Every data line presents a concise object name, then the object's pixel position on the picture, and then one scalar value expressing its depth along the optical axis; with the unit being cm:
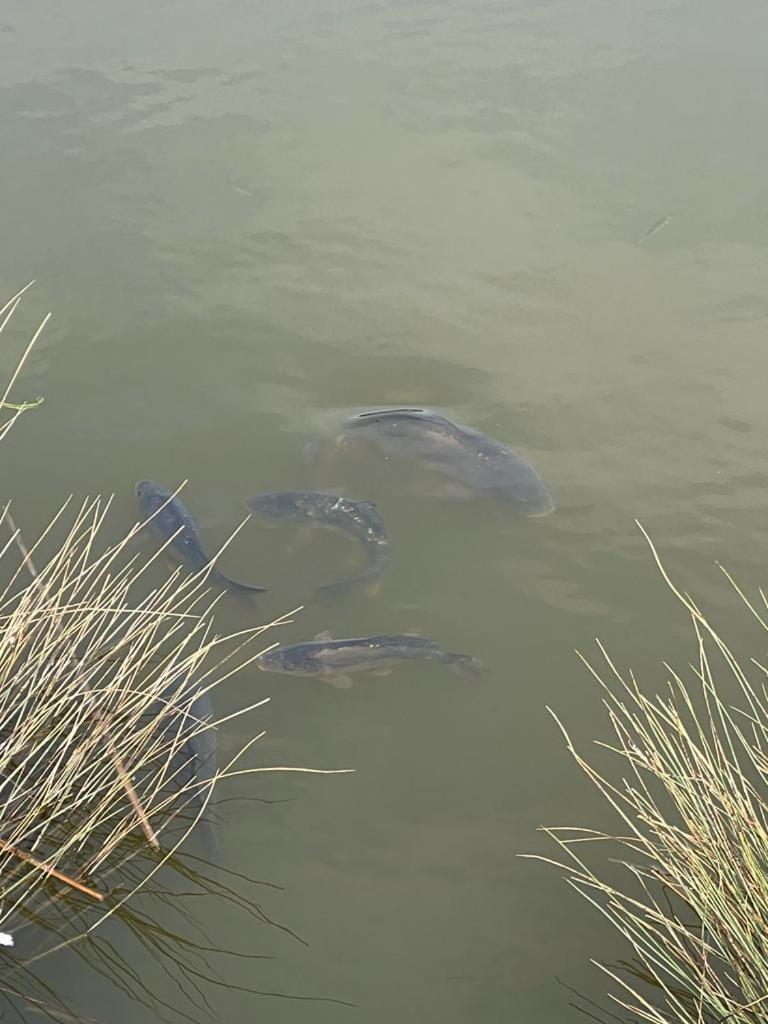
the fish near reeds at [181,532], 500
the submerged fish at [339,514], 529
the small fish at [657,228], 737
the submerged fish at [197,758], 409
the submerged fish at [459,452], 559
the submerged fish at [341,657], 454
